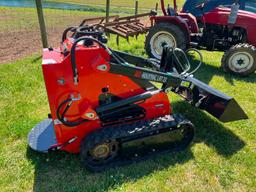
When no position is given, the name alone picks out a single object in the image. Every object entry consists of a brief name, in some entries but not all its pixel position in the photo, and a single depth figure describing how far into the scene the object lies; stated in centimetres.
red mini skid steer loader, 252
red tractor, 521
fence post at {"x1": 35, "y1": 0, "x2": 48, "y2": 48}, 540
